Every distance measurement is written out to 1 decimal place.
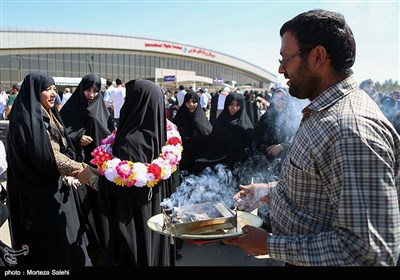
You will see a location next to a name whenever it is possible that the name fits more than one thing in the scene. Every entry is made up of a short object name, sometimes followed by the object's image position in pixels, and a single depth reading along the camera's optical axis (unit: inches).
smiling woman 110.7
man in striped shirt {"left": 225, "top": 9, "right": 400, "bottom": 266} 42.1
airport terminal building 1567.4
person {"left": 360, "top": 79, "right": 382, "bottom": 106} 267.1
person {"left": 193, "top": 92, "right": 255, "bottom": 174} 201.0
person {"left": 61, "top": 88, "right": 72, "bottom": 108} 443.6
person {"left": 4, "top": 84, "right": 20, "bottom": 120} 418.2
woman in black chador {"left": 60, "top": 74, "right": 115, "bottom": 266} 149.9
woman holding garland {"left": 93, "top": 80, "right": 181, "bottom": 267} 109.0
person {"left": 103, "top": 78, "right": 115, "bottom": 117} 402.7
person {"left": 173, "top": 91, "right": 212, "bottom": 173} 206.7
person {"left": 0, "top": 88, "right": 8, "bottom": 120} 490.5
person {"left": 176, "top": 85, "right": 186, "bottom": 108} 538.7
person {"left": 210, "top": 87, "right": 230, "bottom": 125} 295.4
